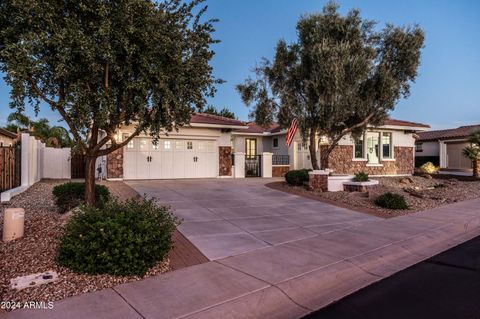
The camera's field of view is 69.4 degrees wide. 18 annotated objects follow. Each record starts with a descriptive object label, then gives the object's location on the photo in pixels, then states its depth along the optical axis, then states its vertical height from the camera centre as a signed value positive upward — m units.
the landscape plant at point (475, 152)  21.66 +0.56
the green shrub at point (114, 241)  5.06 -1.18
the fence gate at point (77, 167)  19.20 -0.20
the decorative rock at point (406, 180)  18.15 -1.03
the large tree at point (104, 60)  5.99 +1.90
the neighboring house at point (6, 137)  20.82 +1.74
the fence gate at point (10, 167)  11.75 -0.12
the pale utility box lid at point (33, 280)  4.64 -1.61
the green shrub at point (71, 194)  8.63 -0.80
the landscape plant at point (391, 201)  11.43 -1.33
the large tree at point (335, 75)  13.12 +3.48
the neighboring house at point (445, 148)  29.22 +1.20
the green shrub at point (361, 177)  14.18 -0.63
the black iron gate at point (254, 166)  21.72 -0.24
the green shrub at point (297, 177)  15.43 -0.67
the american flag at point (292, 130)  14.64 +1.39
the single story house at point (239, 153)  17.67 +0.56
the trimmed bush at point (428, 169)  24.57 -0.56
